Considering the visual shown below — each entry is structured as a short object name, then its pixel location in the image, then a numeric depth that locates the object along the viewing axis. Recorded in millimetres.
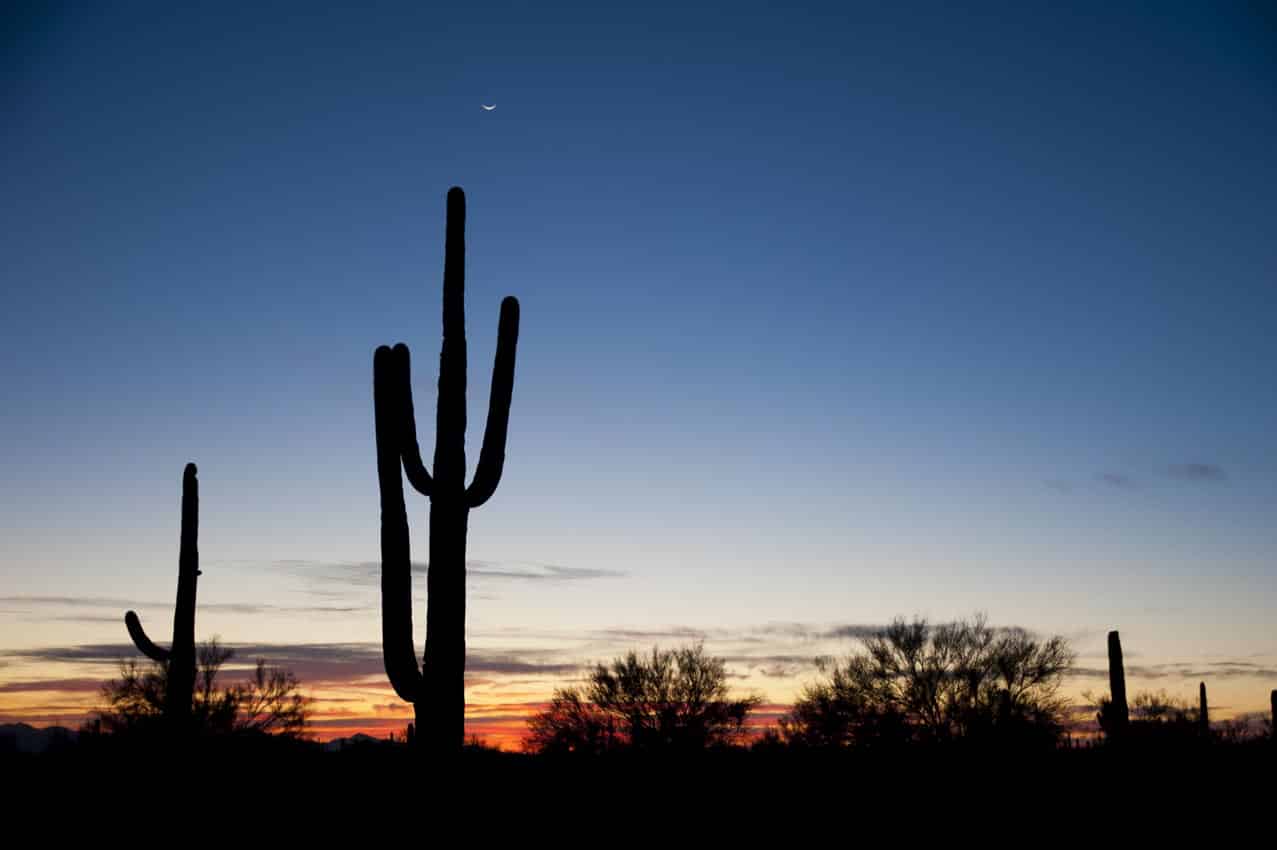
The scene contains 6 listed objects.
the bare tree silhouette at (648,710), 42719
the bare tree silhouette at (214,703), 35562
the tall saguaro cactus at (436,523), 11406
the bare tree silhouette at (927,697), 39125
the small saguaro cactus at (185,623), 18969
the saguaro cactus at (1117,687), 27250
